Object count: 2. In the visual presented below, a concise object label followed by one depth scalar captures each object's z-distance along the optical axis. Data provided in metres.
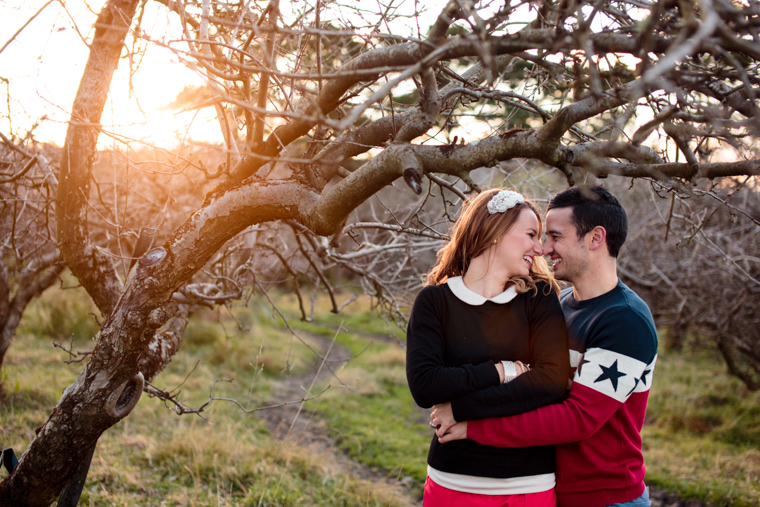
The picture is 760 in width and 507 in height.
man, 1.67
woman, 1.69
